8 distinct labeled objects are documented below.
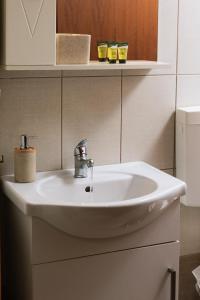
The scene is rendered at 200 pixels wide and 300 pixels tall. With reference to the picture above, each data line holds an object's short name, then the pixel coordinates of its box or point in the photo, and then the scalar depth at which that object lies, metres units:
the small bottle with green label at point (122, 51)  2.31
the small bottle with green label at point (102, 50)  2.32
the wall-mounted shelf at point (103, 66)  2.11
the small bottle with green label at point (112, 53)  2.31
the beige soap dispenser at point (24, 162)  2.21
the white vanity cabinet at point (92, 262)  2.04
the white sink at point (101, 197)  1.99
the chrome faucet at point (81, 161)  2.32
